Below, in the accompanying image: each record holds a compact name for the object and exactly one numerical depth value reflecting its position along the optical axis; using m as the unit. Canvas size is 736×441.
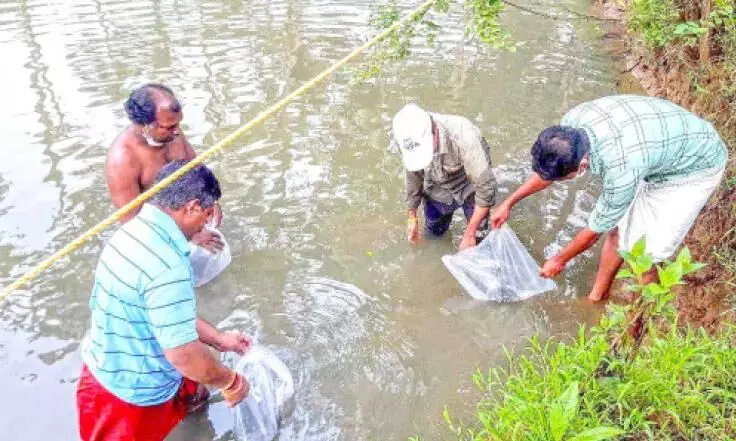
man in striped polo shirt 2.21
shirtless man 3.41
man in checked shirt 3.09
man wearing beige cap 3.60
